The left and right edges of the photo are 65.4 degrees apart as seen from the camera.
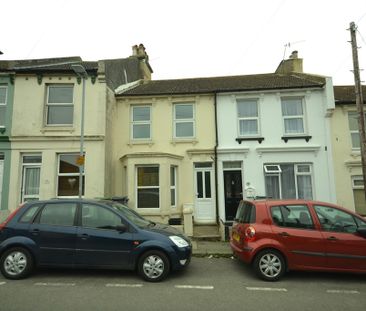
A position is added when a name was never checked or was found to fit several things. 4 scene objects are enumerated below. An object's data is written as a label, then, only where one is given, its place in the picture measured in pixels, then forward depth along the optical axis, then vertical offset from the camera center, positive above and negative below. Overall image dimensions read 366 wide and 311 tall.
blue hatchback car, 5.86 -0.94
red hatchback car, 5.87 -0.94
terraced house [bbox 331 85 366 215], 12.02 +1.58
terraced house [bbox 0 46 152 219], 11.44 +2.72
